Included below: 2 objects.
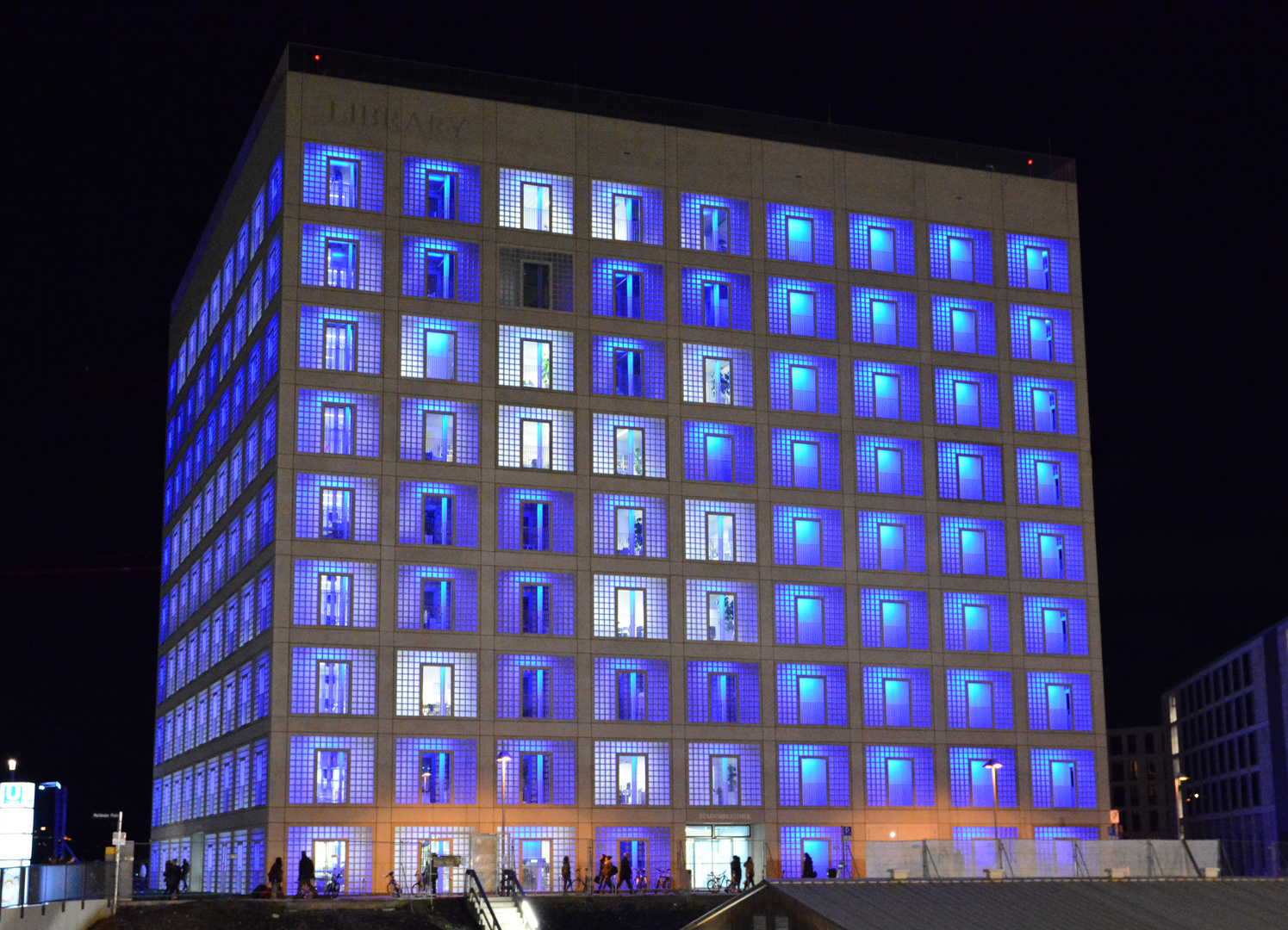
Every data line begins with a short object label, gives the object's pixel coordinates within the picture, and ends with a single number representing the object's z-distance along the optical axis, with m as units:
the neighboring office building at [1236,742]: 133.00
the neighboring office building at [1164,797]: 186.00
